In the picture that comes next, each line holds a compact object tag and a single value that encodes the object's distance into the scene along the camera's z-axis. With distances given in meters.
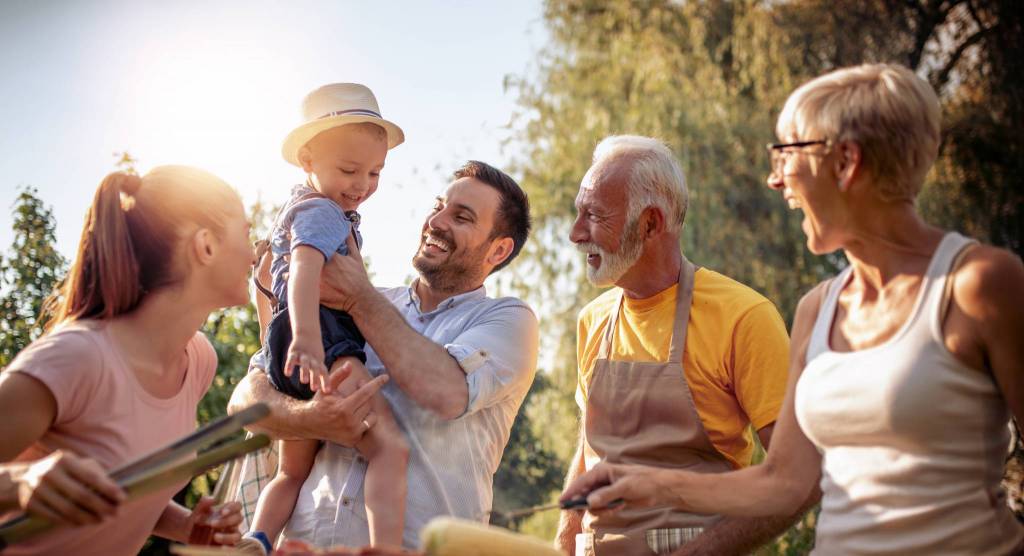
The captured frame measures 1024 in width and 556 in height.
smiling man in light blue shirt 3.09
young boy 3.02
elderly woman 2.06
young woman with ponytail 2.31
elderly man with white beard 3.10
